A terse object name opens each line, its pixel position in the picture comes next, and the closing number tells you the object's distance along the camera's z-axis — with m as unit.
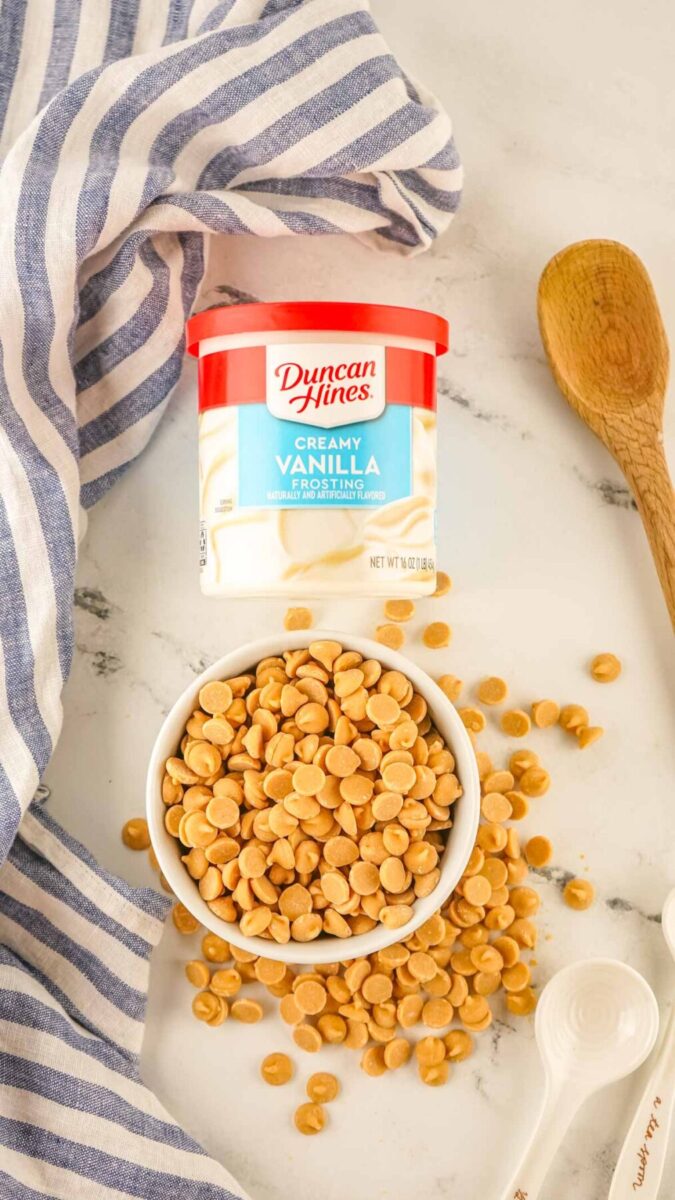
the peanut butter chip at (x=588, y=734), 0.97
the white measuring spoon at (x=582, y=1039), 0.90
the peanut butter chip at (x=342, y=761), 0.89
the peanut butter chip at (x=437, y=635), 0.98
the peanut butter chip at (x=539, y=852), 0.97
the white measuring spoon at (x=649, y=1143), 0.90
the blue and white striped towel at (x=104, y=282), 0.90
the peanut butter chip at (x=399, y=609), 0.99
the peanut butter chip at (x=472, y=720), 0.98
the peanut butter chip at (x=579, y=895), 0.96
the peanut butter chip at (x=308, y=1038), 0.94
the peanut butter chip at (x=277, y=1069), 0.94
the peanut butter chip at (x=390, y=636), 0.98
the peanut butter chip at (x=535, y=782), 0.97
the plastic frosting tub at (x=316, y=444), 0.82
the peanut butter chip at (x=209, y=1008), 0.94
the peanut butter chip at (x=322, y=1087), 0.94
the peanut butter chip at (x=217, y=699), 0.90
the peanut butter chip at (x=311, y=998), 0.93
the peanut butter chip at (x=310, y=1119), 0.94
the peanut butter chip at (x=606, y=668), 0.98
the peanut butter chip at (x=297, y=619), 0.99
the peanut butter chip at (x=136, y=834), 0.97
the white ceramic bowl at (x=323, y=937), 0.88
